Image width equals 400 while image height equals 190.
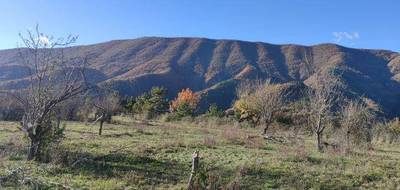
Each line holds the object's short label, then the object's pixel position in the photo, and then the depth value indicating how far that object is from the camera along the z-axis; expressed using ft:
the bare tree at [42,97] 48.42
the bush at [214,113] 162.07
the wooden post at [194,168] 39.01
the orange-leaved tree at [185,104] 163.96
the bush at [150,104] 165.62
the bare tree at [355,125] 96.73
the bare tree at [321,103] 86.43
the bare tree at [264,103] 124.36
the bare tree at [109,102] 101.51
